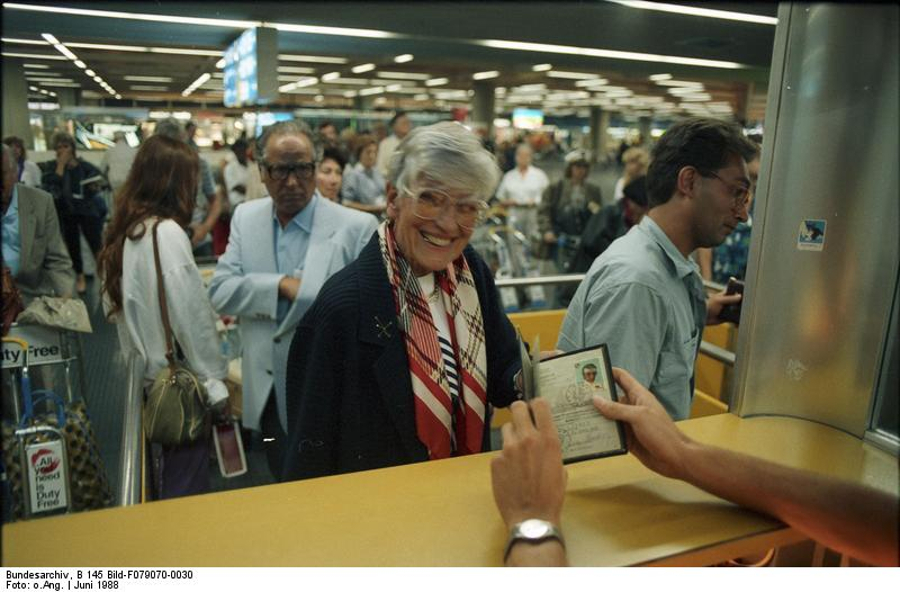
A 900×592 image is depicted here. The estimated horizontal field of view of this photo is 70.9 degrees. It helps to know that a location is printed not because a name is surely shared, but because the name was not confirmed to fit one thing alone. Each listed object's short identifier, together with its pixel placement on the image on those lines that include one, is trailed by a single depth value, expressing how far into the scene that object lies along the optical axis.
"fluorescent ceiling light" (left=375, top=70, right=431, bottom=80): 14.39
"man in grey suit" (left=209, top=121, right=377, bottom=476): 2.31
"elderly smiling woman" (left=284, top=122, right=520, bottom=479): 1.45
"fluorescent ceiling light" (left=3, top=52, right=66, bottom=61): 1.90
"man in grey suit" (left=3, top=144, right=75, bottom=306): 1.88
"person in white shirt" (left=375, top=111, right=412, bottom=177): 7.48
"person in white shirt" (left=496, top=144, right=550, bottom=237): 7.57
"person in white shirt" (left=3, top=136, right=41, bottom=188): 1.79
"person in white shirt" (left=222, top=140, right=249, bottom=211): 5.32
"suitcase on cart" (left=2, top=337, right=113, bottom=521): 1.88
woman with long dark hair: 2.29
